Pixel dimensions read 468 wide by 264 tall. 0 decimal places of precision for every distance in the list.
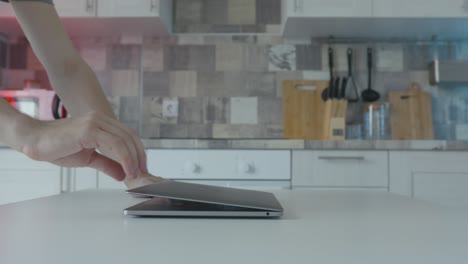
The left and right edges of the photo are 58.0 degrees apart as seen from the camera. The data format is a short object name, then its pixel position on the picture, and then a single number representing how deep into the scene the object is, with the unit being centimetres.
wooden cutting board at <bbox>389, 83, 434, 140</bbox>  223
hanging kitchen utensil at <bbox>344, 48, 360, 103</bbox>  232
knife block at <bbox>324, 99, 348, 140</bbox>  205
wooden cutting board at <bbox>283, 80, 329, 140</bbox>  224
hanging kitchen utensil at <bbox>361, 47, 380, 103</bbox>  231
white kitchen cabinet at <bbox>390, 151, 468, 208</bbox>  174
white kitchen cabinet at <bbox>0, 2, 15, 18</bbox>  207
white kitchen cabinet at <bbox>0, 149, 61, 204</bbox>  177
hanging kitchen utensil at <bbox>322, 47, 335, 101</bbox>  225
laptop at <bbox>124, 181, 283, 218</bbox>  49
